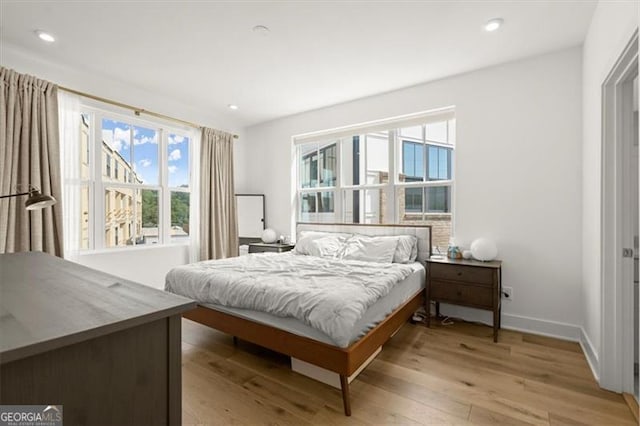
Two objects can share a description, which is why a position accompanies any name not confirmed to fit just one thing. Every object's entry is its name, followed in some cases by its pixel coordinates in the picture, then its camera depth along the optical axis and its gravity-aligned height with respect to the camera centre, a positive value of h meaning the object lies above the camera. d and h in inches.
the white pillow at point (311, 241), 147.5 -15.2
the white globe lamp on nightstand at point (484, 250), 115.3 -15.2
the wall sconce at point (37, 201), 66.0 +2.3
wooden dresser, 25.5 -13.6
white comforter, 71.7 -21.8
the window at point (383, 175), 141.0 +19.4
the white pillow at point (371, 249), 128.6 -17.2
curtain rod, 123.9 +49.2
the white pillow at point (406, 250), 128.4 -17.0
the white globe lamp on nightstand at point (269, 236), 183.2 -15.3
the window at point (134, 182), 135.2 +15.0
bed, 69.7 -30.0
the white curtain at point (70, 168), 122.2 +18.1
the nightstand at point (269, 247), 170.6 -21.2
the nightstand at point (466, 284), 107.3 -27.5
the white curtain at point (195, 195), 171.5 +9.3
